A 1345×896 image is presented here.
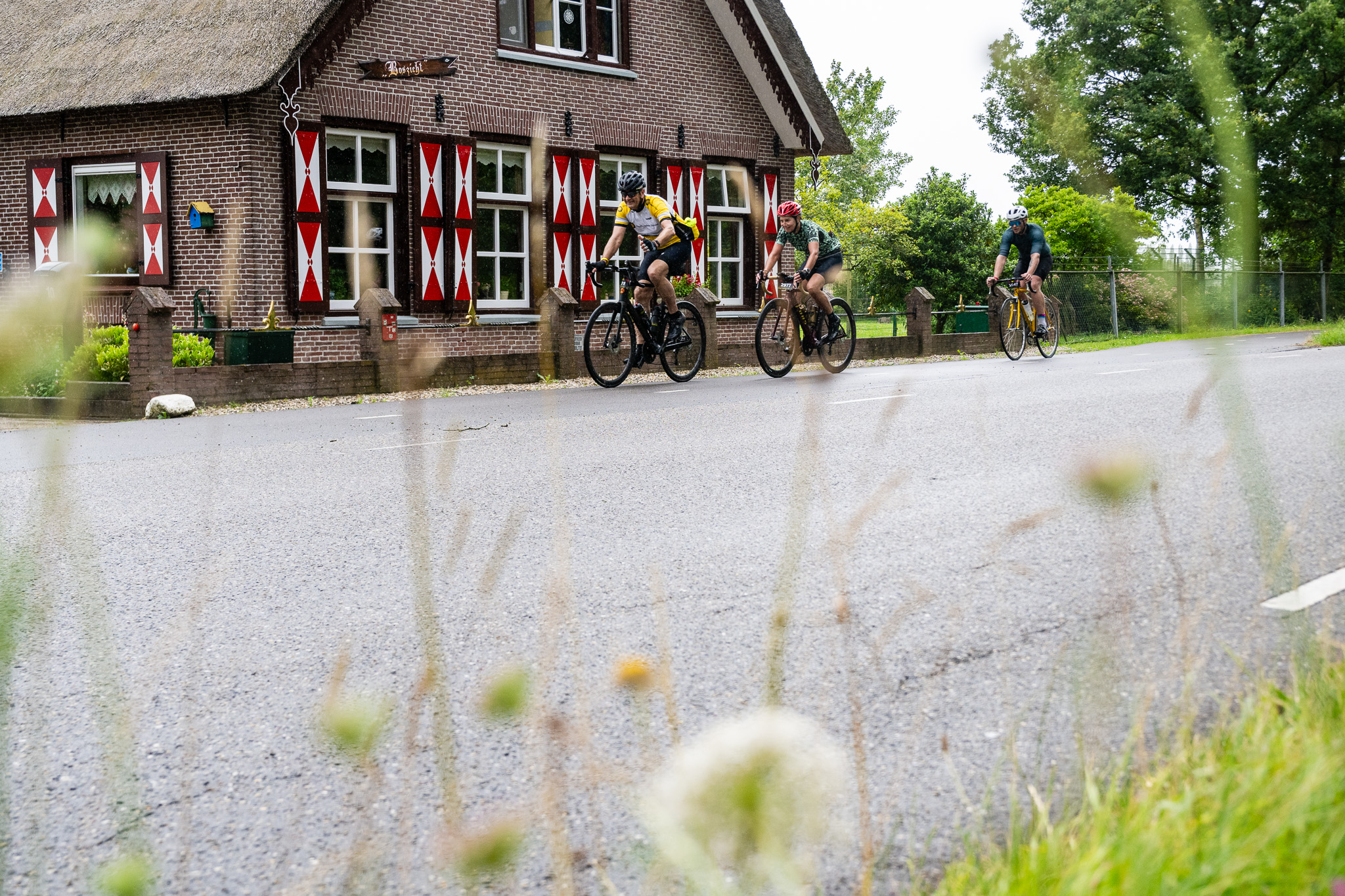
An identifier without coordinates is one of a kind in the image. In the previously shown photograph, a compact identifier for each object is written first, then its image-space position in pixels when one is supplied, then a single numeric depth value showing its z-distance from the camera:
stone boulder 12.46
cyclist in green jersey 14.06
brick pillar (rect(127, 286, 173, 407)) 12.77
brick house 16.66
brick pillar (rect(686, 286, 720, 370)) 17.33
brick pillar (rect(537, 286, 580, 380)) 16.12
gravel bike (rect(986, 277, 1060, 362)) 17.66
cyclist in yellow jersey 13.33
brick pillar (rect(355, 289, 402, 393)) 14.74
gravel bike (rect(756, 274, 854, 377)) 14.32
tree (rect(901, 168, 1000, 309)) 47.09
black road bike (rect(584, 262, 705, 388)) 13.60
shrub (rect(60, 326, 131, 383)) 13.16
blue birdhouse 16.64
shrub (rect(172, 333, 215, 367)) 13.77
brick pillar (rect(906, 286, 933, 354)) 21.31
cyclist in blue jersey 16.77
